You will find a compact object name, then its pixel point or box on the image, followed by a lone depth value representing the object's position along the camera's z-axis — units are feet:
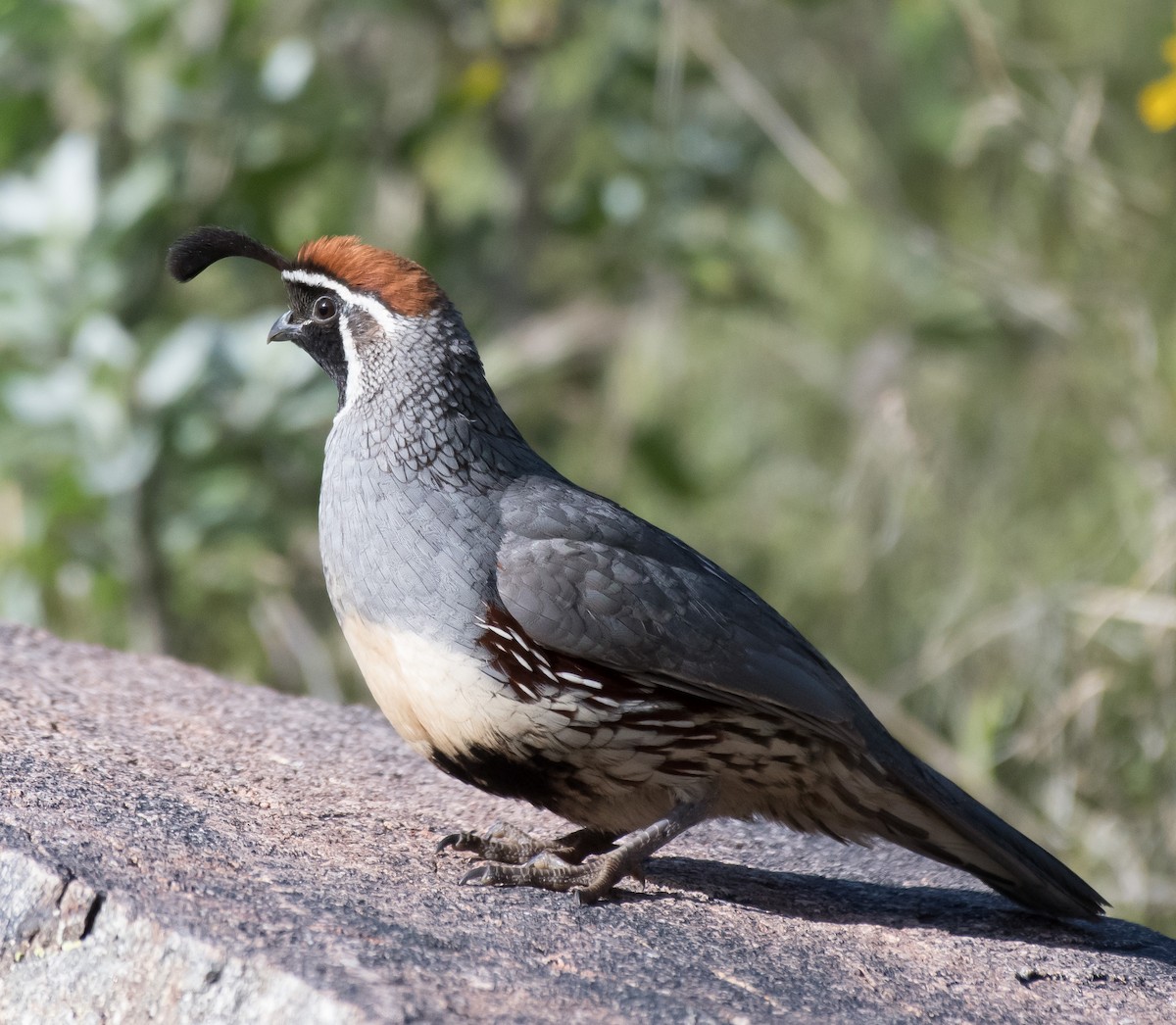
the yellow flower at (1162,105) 31.53
